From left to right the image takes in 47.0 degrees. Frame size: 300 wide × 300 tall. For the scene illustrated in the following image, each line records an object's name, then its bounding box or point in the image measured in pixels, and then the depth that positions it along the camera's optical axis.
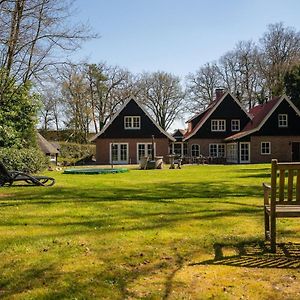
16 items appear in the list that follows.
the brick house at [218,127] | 36.75
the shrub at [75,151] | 39.57
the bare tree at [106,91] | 44.60
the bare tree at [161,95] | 47.57
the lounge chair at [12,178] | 12.05
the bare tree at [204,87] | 47.35
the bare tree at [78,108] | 41.90
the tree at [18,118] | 18.62
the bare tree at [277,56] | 40.29
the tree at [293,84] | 32.46
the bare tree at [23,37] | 14.24
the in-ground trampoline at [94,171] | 20.43
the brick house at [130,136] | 34.50
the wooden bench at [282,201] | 4.28
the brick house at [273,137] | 33.68
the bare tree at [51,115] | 47.05
